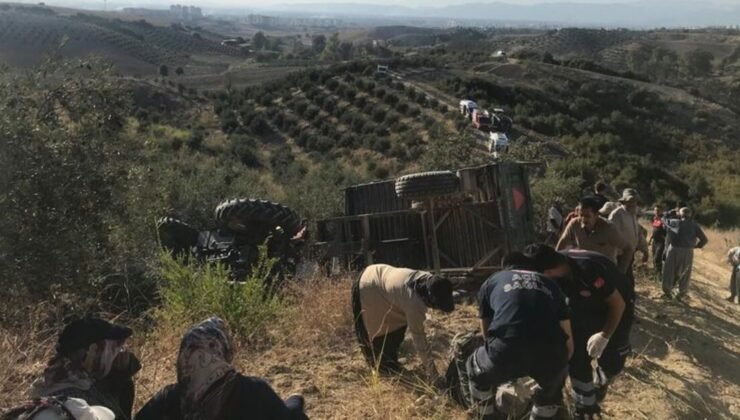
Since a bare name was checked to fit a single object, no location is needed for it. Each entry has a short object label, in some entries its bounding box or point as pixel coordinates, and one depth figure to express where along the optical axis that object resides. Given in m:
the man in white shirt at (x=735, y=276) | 9.67
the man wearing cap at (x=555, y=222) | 8.54
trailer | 8.00
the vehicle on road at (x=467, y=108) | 33.78
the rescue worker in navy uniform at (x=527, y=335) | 3.62
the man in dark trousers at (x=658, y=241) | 9.97
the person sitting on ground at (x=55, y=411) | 2.27
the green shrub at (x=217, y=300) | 5.48
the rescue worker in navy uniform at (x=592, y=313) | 4.23
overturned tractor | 8.69
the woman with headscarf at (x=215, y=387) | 2.75
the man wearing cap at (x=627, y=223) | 6.48
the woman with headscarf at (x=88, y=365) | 2.96
